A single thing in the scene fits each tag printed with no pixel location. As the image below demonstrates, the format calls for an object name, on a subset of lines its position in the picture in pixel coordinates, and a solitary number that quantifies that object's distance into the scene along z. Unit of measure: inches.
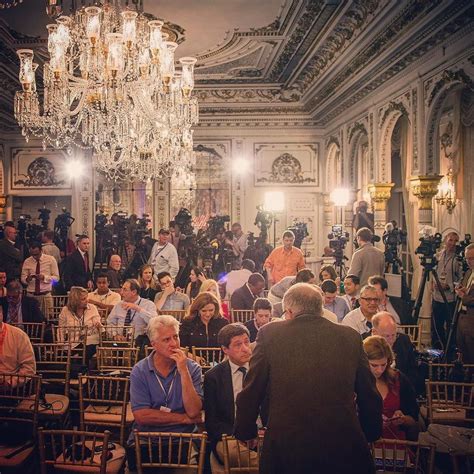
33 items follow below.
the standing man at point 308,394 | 92.4
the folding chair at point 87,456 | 102.7
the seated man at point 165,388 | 127.1
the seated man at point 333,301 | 214.5
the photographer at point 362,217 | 366.6
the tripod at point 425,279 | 262.5
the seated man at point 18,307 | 237.8
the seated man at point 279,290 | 242.6
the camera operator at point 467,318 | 224.2
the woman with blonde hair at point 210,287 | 237.1
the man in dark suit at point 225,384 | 128.6
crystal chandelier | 220.7
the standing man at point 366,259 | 281.4
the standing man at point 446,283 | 288.8
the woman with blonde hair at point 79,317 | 223.8
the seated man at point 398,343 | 156.8
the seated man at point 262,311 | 184.5
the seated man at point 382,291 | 207.5
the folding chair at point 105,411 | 148.9
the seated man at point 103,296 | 266.2
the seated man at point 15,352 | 166.4
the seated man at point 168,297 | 259.3
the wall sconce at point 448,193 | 425.5
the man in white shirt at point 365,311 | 188.5
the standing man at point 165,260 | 337.7
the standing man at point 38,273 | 312.7
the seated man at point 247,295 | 246.2
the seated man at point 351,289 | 240.4
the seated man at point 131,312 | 229.8
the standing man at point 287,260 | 313.1
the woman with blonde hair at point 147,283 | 277.7
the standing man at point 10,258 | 319.1
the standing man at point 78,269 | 330.6
